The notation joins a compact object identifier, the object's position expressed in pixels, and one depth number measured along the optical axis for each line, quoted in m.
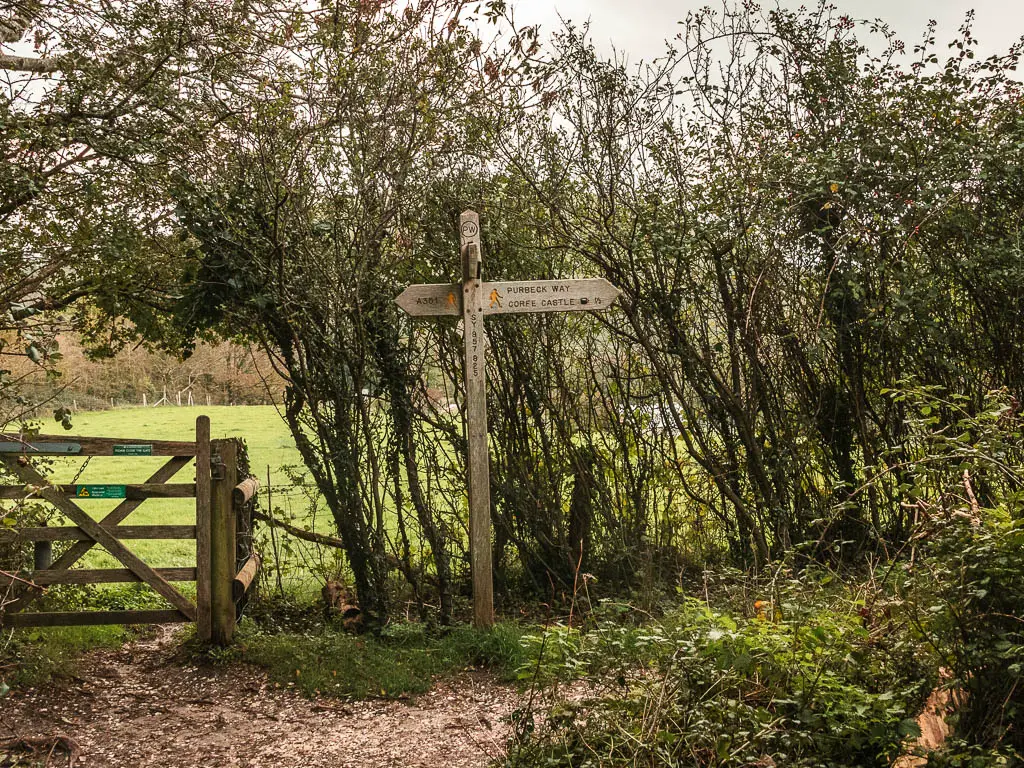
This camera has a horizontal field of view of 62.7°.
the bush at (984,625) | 2.81
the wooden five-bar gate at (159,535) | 6.23
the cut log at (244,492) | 6.59
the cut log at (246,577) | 6.51
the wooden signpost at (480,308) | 6.27
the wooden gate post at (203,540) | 6.41
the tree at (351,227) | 6.47
